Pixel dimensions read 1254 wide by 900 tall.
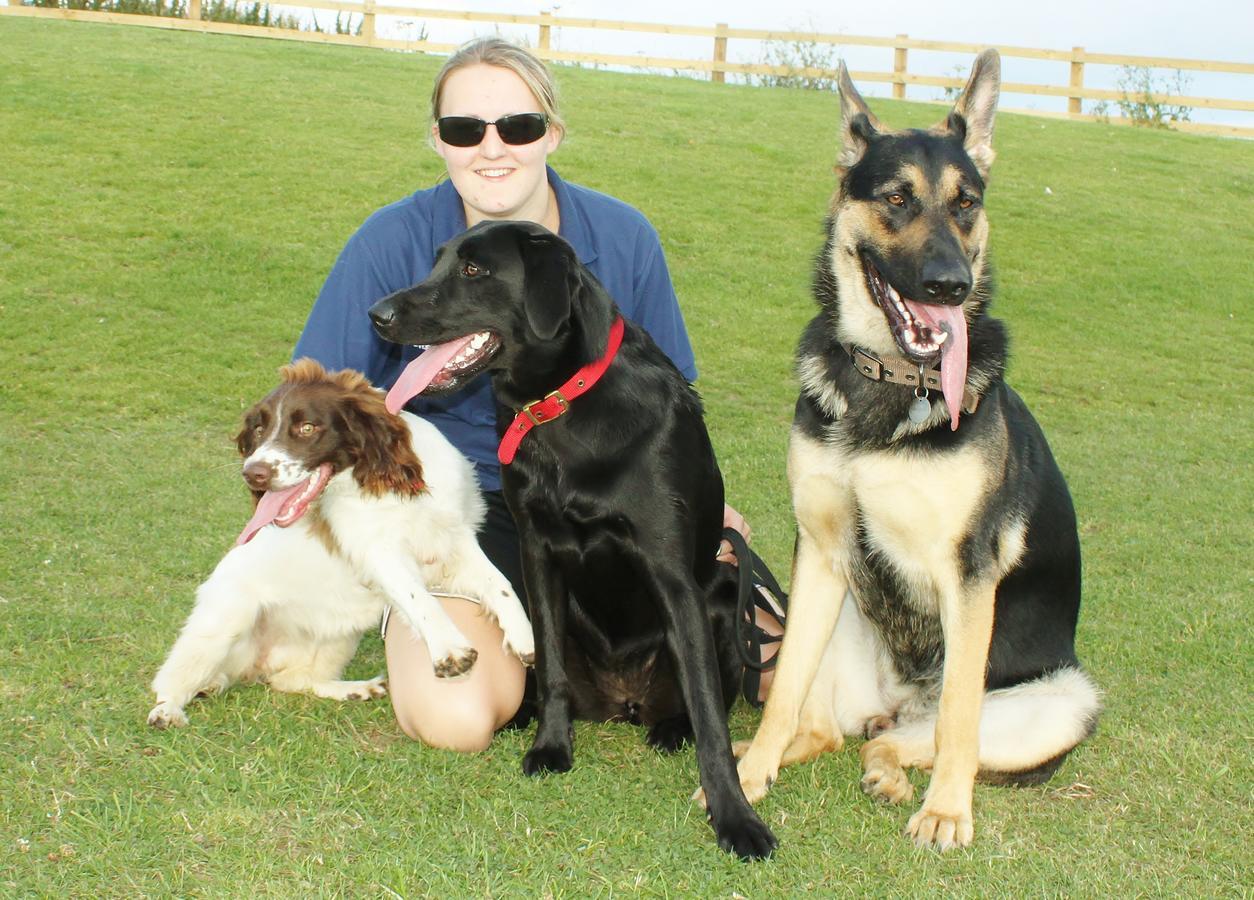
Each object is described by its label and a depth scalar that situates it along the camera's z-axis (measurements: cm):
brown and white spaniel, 346
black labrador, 311
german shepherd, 306
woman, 355
